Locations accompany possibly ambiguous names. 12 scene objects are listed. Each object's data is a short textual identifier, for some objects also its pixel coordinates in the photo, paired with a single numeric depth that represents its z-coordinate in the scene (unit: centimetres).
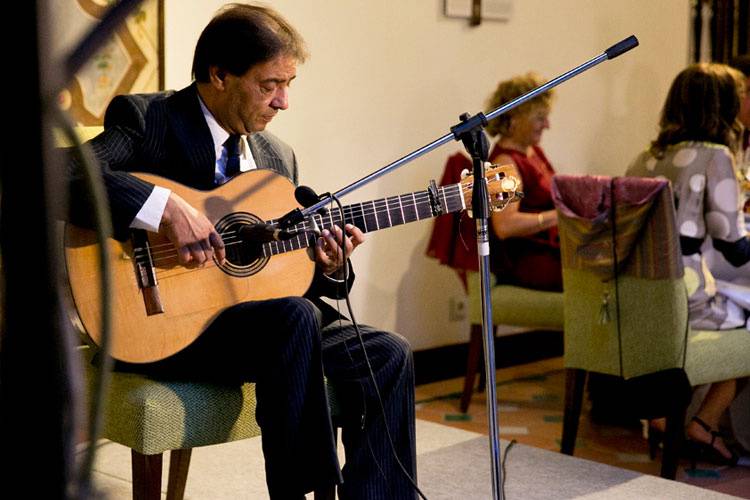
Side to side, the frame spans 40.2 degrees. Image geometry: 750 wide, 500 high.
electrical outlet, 463
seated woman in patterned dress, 312
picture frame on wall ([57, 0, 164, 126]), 325
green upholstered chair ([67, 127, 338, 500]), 202
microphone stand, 189
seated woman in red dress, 386
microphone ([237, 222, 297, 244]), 186
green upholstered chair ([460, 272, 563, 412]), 379
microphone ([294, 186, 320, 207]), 188
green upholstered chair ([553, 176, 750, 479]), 292
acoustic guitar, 205
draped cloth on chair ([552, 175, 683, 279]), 289
